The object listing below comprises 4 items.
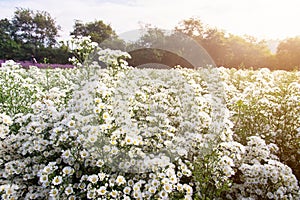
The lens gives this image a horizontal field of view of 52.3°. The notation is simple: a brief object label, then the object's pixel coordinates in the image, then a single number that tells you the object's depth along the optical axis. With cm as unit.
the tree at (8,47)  2781
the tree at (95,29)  3575
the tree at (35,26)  3703
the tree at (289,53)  3069
